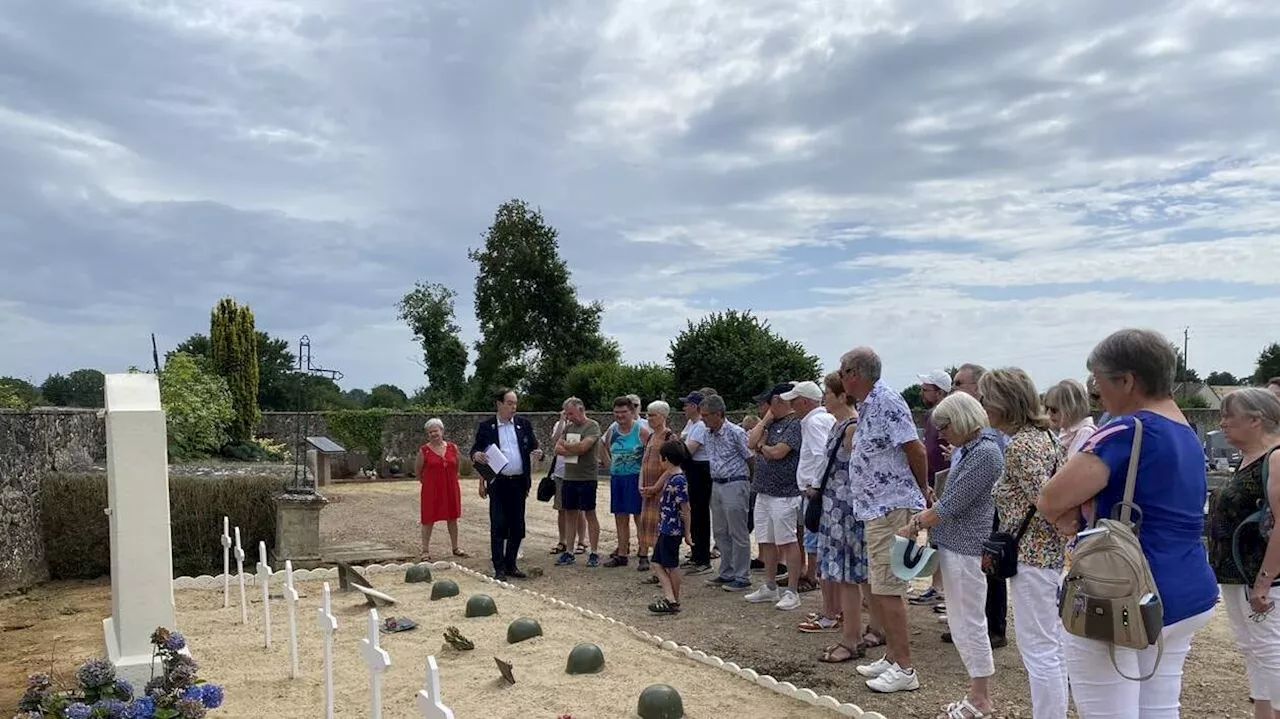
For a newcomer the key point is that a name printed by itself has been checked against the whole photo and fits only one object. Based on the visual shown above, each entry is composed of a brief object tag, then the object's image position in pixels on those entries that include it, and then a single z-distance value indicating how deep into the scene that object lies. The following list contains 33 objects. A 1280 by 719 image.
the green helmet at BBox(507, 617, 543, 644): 5.62
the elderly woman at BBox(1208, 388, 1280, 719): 3.64
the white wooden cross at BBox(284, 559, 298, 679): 5.14
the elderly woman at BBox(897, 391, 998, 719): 4.23
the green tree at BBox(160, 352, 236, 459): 13.41
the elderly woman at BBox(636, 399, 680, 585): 7.49
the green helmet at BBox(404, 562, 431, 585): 8.06
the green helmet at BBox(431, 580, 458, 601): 7.25
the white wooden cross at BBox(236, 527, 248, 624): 6.52
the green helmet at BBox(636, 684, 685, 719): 4.12
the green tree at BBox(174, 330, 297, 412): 43.56
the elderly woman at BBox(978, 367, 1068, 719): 3.77
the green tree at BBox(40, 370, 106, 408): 18.02
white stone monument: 4.50
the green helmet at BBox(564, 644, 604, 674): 4.88
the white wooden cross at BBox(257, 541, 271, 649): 5.88
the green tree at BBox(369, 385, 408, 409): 42.77
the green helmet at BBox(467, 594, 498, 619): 6.48
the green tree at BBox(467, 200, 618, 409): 37.59
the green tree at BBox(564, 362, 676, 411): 31.78
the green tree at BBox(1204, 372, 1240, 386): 61.50
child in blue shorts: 6.54
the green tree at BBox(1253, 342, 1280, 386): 49.62
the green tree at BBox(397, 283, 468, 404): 42.25
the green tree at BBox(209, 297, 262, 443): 18.58
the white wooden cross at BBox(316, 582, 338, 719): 4.15
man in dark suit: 8.59
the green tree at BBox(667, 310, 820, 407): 30.31
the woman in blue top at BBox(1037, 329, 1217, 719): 2.63
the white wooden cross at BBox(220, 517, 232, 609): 7.07
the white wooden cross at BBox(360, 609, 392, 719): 3.41
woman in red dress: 9.52
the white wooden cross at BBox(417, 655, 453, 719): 2.72
